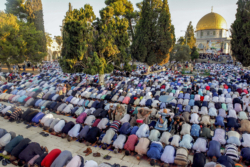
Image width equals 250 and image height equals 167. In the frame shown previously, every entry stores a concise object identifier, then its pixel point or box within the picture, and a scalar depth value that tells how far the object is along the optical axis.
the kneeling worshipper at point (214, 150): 5.19
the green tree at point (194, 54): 39.84
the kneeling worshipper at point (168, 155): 5.17
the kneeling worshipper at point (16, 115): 9.05
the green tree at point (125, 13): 16.12
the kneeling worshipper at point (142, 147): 5.61
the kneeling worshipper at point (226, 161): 4.34
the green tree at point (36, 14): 29.34
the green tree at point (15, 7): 29.17
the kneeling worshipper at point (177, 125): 7.12
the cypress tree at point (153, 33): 21.11
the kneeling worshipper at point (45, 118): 7.99
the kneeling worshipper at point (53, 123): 7.61
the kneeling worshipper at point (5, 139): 6.06
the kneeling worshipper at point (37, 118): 8.30
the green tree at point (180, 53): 27.30
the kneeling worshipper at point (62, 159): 4.72
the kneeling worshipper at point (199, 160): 4.74
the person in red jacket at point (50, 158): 4.87
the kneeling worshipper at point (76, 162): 4.67
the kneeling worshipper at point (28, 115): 8.54
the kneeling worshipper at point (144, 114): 7.93
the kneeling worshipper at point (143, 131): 6.41
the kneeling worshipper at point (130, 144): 5.89
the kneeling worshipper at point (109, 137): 6.30
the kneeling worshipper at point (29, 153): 5.34
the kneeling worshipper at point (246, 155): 5.07
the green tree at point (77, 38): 13.25
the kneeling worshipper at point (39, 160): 5.02
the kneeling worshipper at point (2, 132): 6.30
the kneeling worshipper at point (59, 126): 7.30
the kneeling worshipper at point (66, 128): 7.19
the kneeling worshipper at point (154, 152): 5.35
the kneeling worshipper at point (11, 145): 5.79
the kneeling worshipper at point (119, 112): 8.42
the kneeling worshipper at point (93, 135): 6.57
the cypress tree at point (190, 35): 39.78
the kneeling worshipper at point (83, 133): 6.72
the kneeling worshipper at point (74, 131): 6.88
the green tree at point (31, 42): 24.11
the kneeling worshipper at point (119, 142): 6.04
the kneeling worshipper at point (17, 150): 5.58
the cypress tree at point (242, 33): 19.61
